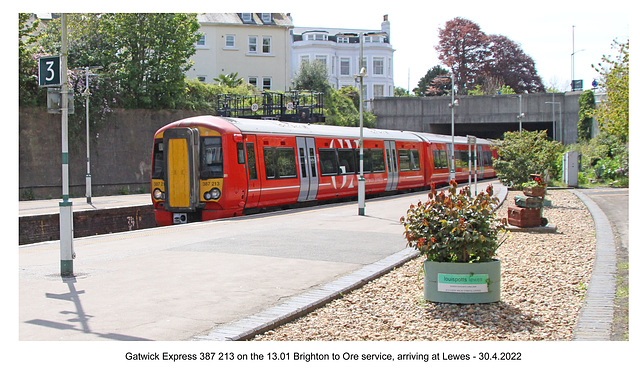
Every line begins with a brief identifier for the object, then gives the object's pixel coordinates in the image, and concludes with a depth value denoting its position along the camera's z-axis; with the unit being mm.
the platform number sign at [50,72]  8469
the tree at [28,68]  29275
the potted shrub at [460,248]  6953
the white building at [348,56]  65812
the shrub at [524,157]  23469
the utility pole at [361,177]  17578
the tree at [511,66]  63969
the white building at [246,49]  50531
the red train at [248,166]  16625
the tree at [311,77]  51000
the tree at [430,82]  80188
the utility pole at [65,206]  8477
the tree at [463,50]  61656
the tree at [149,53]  34812
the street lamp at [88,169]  25148
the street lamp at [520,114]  47444
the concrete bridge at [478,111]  51750
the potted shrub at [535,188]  14195
